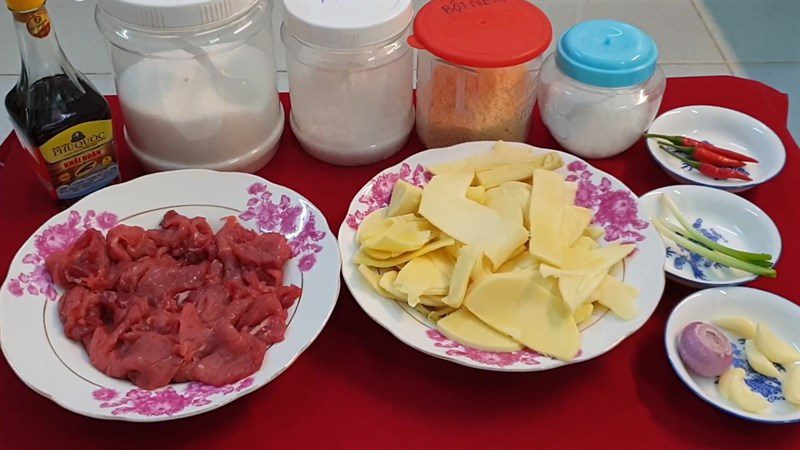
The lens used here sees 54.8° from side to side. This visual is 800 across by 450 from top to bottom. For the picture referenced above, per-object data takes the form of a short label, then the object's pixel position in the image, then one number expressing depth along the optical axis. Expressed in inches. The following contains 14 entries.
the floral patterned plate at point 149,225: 29.3
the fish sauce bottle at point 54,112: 35.1
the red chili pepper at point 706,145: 42.8
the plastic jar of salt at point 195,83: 37.7
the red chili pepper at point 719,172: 41.8
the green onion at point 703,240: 36.2
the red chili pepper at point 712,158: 42.1
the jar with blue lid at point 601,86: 39.4
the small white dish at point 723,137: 42.2
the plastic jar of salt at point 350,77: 37.3
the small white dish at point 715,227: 36.8
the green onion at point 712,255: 35.9
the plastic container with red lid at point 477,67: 38.1
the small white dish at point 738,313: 32.6
